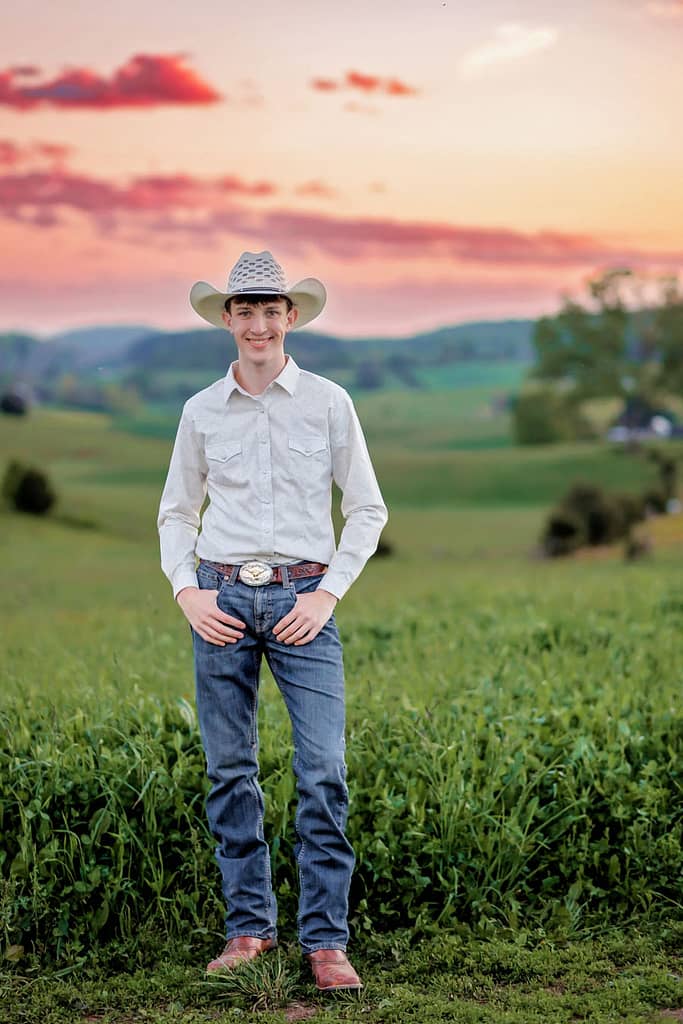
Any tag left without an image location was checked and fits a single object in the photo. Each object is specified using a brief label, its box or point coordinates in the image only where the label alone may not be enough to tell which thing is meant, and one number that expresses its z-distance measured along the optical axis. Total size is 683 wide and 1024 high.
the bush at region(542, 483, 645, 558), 26.05
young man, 4.18
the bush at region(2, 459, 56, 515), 28.80
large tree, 48.09
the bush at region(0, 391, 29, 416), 41.31
